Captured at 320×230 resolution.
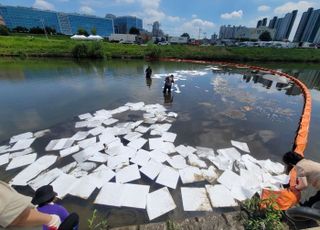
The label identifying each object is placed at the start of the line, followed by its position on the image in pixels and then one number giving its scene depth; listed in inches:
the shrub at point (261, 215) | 70.1
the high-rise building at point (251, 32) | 2515.0
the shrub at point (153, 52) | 815.7
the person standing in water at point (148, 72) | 389.5
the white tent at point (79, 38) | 1194.0
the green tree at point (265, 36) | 2279.2
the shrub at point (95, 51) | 774.7
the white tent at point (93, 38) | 1168.8
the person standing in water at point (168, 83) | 281.7
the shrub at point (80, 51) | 775.1
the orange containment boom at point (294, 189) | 87.5
